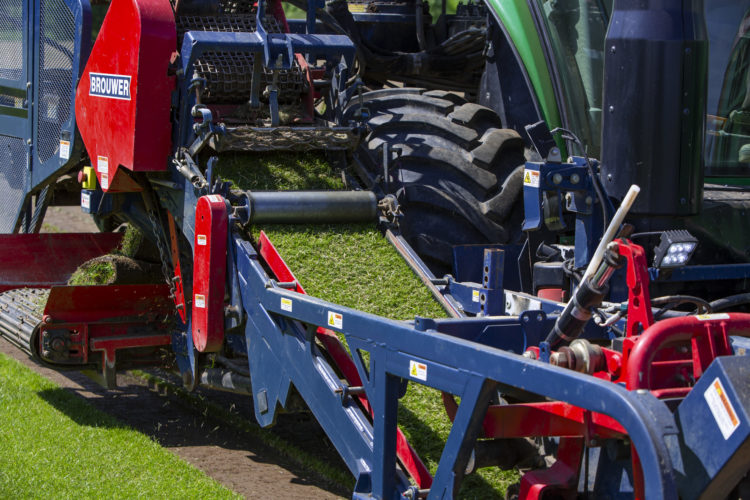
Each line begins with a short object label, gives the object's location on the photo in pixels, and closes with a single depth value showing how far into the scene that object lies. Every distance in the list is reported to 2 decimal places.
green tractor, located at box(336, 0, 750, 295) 8.35
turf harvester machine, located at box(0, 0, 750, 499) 6.26
